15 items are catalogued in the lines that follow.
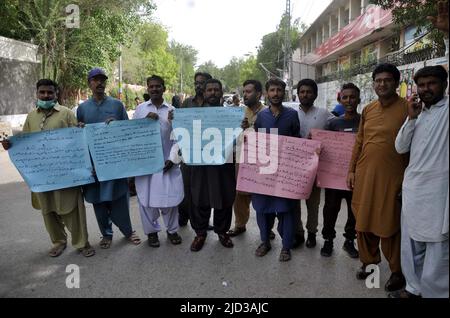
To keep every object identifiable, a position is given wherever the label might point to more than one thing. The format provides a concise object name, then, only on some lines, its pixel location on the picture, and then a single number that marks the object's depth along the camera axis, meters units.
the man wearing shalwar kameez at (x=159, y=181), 4.02
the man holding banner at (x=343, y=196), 3.65
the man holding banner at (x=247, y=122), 4.01
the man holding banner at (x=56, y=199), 3.69
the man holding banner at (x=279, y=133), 3.59
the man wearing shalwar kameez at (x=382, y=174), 2.93
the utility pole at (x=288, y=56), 26.67
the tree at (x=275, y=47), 44.44
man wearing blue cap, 3.91
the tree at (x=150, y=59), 33.97
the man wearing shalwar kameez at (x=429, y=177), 2.47
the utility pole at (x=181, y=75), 61.04
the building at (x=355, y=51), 8.95
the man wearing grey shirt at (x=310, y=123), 3.84
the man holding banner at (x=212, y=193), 3.87
